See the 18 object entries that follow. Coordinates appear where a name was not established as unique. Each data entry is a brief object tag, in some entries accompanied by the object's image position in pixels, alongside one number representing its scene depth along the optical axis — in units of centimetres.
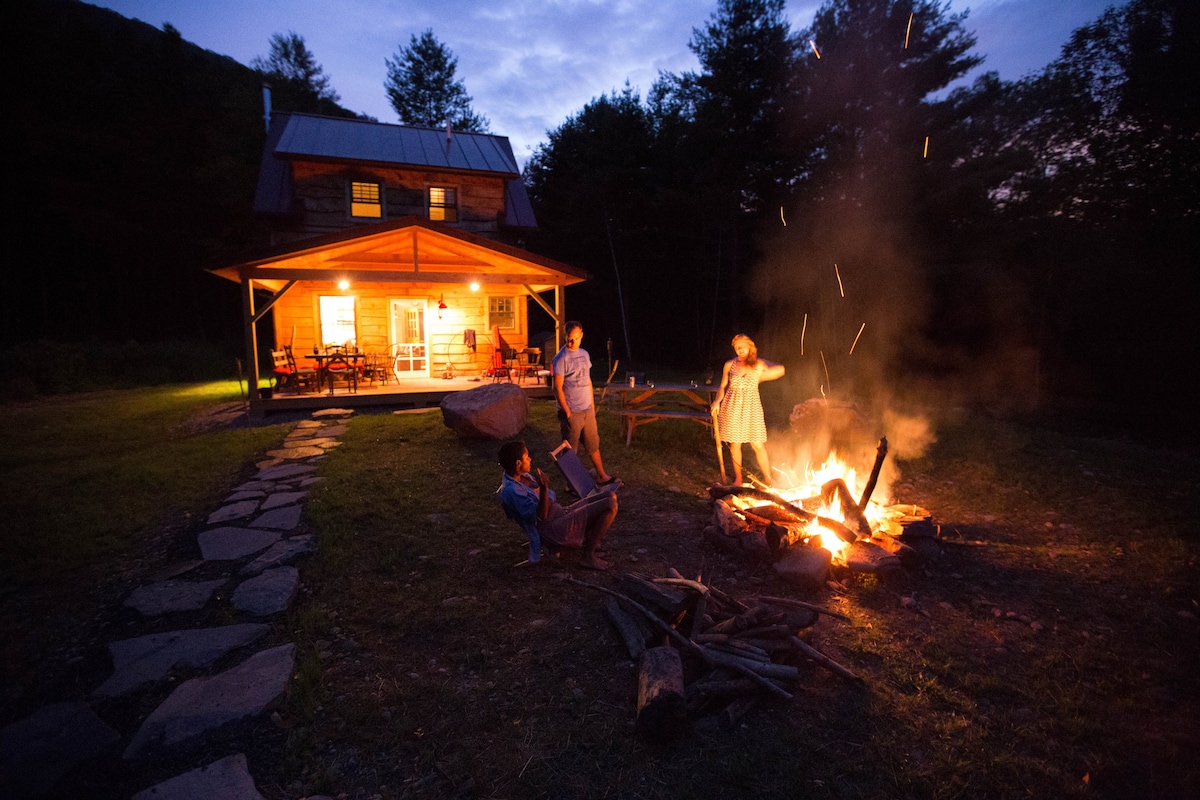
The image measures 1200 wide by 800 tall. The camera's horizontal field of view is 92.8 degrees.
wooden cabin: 1300
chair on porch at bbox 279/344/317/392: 1162
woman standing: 612
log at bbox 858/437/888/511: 512
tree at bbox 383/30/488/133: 3403
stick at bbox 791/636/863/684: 314
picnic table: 837
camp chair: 513
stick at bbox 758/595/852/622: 371
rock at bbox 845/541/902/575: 437
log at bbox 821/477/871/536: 498
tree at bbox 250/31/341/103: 3341
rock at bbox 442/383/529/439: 826
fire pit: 442
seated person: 422
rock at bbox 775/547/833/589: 429
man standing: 633
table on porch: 1173
